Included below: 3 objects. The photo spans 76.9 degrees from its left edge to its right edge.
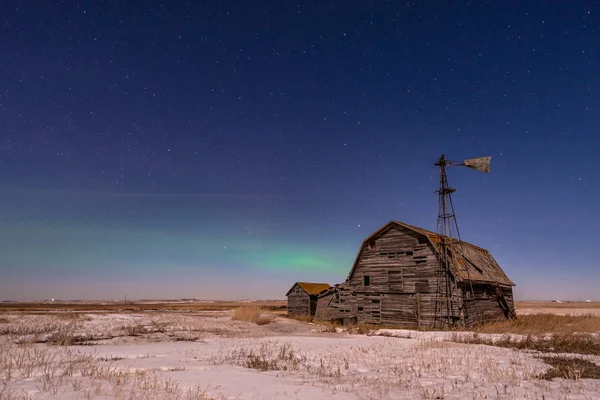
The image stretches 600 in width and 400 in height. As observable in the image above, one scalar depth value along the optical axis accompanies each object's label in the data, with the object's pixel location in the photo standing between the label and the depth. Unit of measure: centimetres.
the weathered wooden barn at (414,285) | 2541
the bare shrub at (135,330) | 2048
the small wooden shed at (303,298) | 4497
